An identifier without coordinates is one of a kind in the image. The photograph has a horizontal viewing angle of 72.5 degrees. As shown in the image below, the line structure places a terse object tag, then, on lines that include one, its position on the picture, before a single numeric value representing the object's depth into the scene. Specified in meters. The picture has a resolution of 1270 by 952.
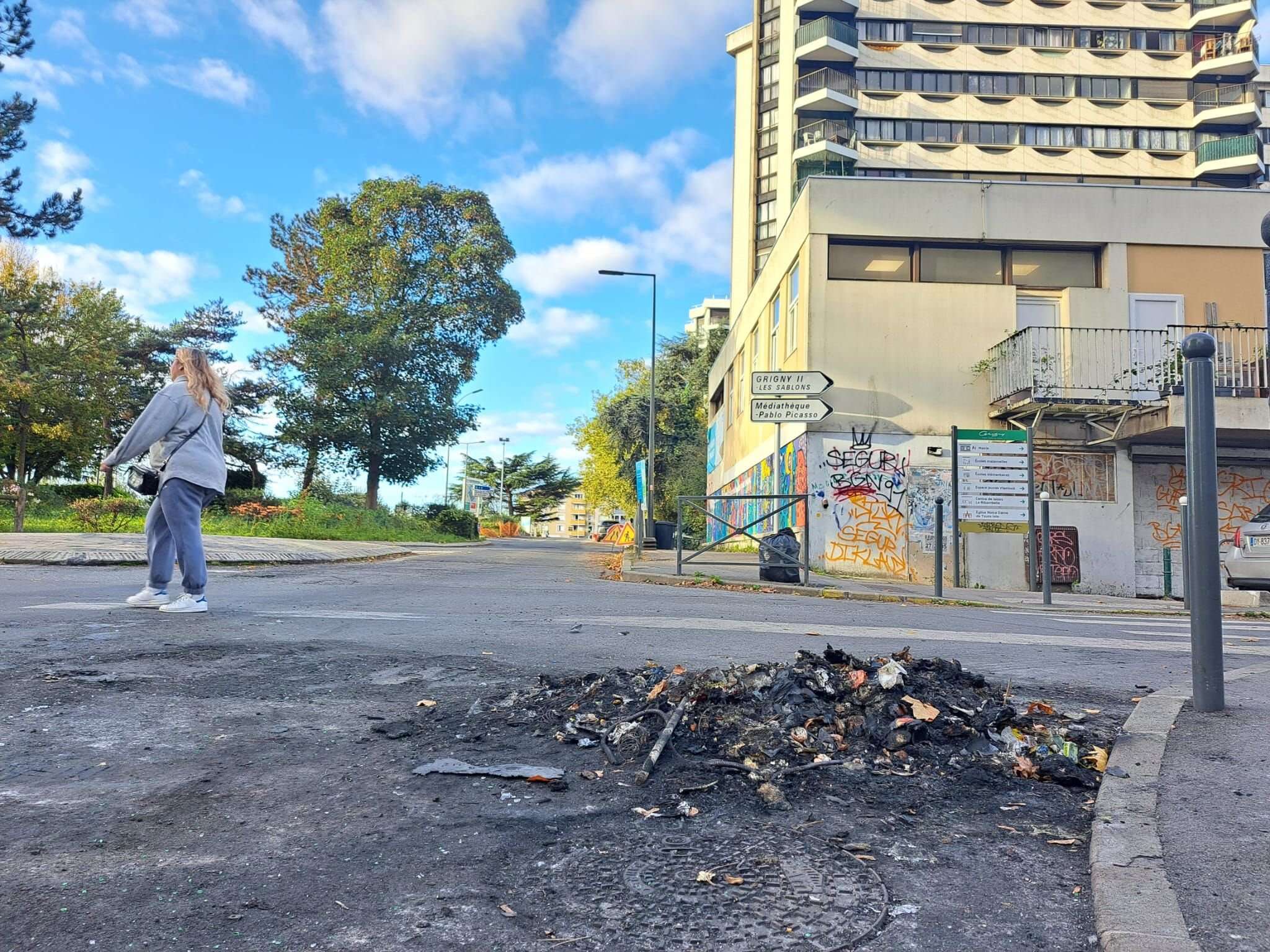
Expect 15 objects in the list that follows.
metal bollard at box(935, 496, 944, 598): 11.27
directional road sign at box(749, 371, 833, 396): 14.55
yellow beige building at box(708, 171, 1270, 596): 15.91
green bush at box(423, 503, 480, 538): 36.53
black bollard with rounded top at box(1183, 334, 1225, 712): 3.70
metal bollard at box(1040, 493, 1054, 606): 10.66
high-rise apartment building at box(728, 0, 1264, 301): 51.62
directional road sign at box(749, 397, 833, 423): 14.53
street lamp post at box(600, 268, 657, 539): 28.73
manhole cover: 1.81
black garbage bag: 12.18
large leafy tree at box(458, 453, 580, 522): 91.12
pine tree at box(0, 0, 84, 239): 20.86
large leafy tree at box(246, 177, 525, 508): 33.56
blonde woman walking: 6.23
